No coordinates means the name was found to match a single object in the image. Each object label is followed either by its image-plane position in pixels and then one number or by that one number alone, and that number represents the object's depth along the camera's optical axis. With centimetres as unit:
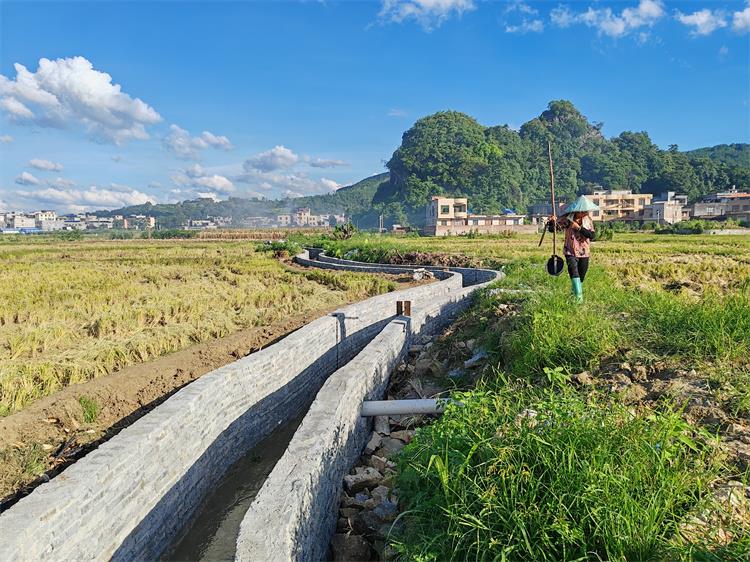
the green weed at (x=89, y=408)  495
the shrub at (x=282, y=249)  2520
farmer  599
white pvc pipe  412
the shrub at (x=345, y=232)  3338
